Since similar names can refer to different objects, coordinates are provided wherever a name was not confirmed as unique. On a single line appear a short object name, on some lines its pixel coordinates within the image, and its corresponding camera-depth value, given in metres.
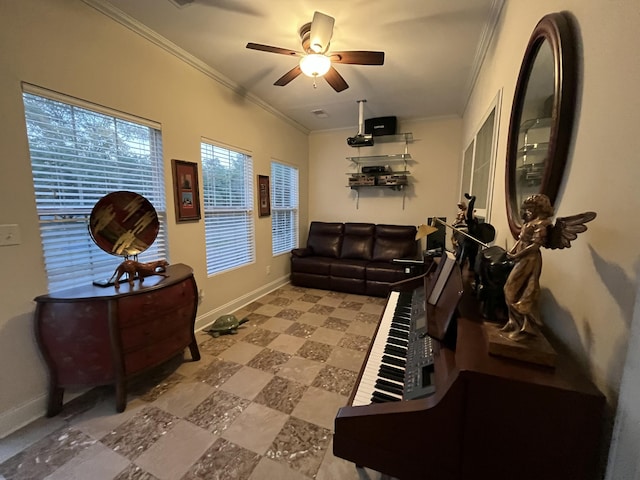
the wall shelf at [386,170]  4.25
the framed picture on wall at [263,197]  3.54
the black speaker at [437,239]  3.67
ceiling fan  1.78
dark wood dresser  1.53
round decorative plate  1.71
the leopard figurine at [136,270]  1.77
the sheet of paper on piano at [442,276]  1.14
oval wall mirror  0.83
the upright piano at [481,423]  0.55
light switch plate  1.45
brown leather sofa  3.75
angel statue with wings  0.62
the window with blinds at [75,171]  1.61
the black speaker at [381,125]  4.00
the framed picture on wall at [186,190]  2.42
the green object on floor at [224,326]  2.62
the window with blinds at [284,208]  4.01
